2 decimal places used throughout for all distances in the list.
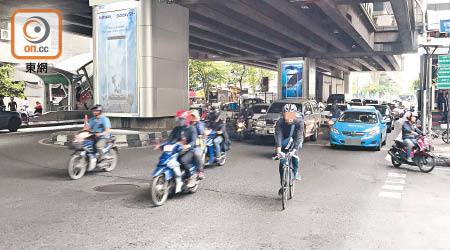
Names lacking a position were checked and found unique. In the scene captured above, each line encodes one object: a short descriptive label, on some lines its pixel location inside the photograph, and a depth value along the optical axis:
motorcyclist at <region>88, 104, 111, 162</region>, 9.73
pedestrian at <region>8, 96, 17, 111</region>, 25.99
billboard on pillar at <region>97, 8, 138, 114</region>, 18.75
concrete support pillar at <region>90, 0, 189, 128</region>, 18.56
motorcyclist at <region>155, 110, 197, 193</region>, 7.55
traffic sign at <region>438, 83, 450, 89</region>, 15.30
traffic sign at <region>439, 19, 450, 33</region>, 15.90
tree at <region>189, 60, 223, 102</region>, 58.41
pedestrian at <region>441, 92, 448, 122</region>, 25.31
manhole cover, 8.21
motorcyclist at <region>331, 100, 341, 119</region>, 23.45
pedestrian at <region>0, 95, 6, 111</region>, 24.53
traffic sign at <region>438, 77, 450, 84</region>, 15.26
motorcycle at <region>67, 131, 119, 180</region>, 9.32
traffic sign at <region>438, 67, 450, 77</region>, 15.17
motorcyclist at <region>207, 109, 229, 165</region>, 11.03
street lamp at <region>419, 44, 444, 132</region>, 14.78
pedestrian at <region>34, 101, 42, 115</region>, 31.07
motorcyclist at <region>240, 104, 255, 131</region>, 19.27
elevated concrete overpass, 18.73
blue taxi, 14.78
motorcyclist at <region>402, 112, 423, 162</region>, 11.16
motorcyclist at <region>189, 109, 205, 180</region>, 7.80
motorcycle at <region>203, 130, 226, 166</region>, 10.67
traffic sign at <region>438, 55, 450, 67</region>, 15.23
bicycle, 6.92
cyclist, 7.32
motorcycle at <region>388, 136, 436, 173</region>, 10.82
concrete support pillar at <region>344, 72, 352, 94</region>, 80.94
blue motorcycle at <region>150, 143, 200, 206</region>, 6.92
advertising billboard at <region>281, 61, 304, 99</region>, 40.44
